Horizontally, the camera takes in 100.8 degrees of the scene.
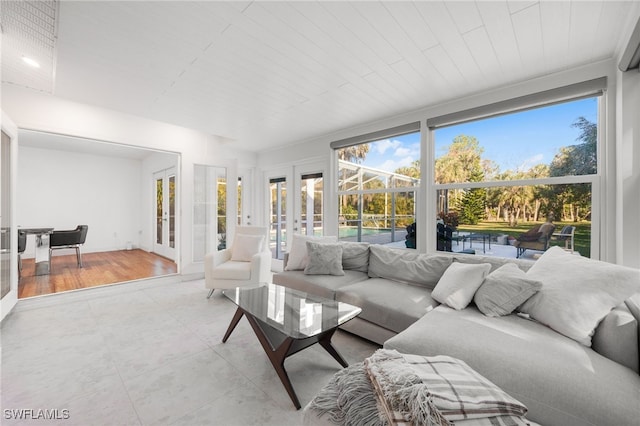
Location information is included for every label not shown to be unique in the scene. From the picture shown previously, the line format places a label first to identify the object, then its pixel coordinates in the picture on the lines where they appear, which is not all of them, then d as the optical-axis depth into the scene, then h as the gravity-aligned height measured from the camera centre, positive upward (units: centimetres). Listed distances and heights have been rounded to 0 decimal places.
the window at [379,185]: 346 +41
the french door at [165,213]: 588 +1
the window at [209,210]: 459 +6
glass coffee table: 171 -76
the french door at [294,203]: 468 +20
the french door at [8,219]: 273 -6
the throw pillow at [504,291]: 181 -55
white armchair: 335 -68
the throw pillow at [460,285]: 204 -57
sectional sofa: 114 -72
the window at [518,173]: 236 +41
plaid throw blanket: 83 -62
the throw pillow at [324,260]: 301 -53
